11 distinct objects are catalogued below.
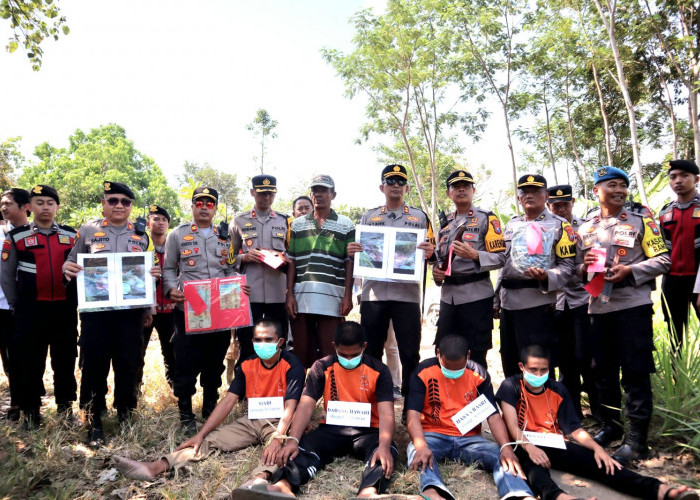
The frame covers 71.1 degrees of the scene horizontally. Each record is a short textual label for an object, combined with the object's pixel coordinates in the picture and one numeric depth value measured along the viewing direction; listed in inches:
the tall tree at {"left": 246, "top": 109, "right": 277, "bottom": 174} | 1235.2
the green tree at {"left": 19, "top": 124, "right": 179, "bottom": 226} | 1528.1
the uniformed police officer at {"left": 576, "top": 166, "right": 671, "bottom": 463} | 147.9
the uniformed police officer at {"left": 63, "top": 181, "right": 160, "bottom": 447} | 169.0
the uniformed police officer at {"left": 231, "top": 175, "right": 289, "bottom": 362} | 189.6
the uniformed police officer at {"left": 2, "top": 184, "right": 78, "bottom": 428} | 176.4
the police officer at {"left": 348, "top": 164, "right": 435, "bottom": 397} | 176.1
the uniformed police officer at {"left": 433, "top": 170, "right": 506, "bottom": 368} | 168.9
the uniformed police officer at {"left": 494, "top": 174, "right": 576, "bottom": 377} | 161.9
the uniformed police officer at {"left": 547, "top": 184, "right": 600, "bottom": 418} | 180.4
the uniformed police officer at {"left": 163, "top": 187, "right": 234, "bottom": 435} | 179.8
